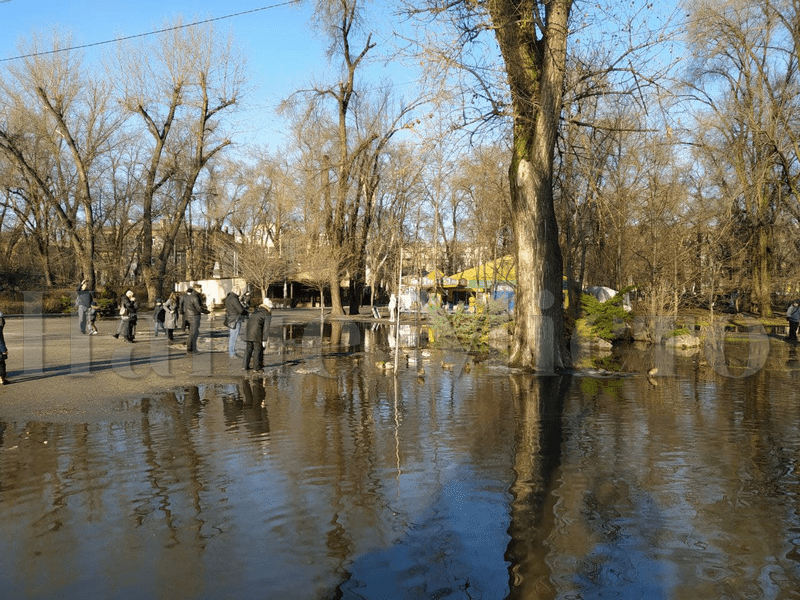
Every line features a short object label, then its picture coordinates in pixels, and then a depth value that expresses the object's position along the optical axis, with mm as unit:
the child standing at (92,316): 23125
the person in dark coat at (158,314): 22438
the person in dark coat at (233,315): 16297
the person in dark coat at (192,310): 16906
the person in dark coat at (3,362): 11733
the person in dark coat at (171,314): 19922
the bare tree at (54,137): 37375
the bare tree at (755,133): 27672
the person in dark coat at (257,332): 14312
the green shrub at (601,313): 20625
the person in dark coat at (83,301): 22452
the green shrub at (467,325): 20469
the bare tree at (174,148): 37938
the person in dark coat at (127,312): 19750
